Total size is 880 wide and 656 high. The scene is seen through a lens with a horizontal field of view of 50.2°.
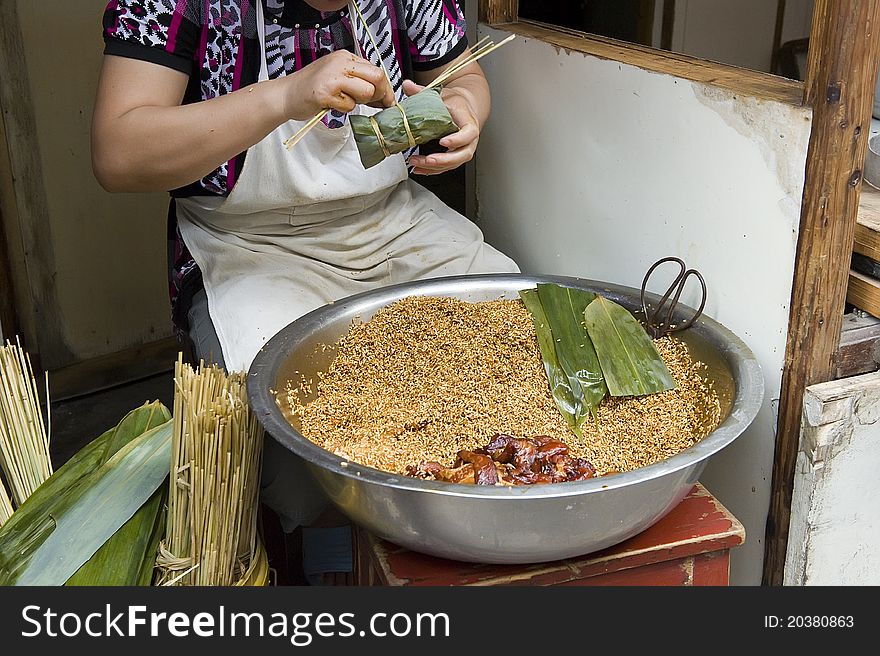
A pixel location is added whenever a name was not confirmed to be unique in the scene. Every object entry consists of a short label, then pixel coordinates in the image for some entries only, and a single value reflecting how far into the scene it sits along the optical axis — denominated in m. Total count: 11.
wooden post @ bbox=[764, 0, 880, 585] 1.42
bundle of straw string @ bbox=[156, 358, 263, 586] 1.52
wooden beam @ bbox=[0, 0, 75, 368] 2.94
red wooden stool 1.41
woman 1.65
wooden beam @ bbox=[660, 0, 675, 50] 3.67
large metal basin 1.23
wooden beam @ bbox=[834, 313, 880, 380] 1.61
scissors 1.71
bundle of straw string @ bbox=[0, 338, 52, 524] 1.80
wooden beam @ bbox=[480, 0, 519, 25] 2.41
